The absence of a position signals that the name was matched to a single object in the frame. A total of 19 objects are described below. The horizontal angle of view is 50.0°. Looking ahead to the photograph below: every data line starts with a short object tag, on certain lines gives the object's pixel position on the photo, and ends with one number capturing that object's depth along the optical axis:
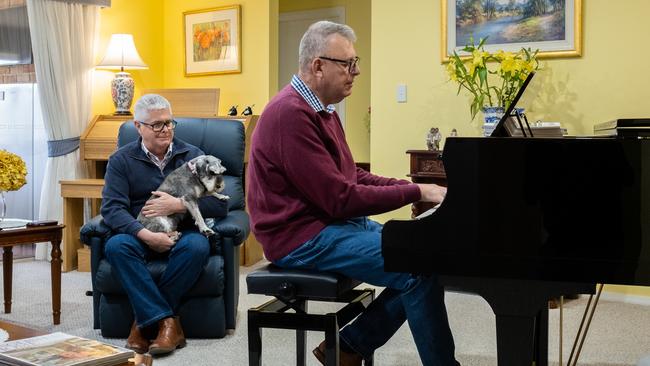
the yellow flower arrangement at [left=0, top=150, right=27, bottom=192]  3.29
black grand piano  1.66
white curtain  5.00
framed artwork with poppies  5.66
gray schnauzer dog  3.12
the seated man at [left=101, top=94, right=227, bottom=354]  2.96
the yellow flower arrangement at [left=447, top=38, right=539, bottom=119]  3.90
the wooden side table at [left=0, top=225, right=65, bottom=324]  3.23
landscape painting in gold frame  4.00
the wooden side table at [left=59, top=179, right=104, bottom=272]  4.64
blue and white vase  3.92
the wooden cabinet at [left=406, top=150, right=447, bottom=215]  4.07
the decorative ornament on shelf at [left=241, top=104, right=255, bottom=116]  5.02
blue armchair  3.11
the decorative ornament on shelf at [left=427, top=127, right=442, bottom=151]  4.21
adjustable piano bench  2.08
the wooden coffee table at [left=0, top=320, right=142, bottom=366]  1.99
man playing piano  2.09
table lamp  5.25
